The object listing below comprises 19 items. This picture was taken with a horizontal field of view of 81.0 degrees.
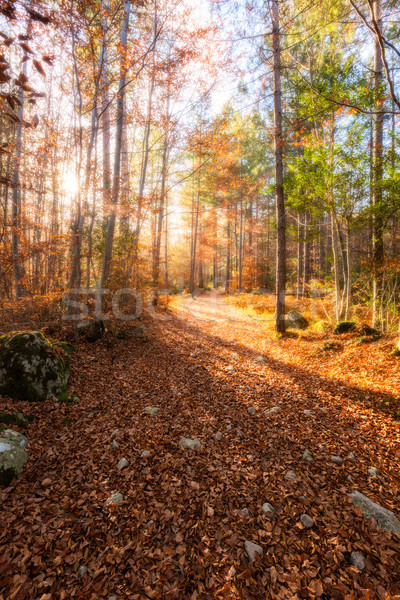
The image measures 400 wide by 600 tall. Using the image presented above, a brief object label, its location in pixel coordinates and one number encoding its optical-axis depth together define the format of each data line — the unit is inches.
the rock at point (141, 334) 323.0
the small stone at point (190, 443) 140.9
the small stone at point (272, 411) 169.8
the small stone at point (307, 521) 96.0
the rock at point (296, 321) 371.7
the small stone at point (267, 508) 102.2
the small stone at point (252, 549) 87.3
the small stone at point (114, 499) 107.9
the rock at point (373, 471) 117.3
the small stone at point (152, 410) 174.6
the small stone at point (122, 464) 127.8
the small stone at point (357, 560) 82.3
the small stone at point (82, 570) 82.9
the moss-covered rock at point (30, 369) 172.1
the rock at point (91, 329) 287.3
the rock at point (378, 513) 93.8
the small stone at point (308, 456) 128.3
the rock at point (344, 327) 306.7
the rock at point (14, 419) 145.3
